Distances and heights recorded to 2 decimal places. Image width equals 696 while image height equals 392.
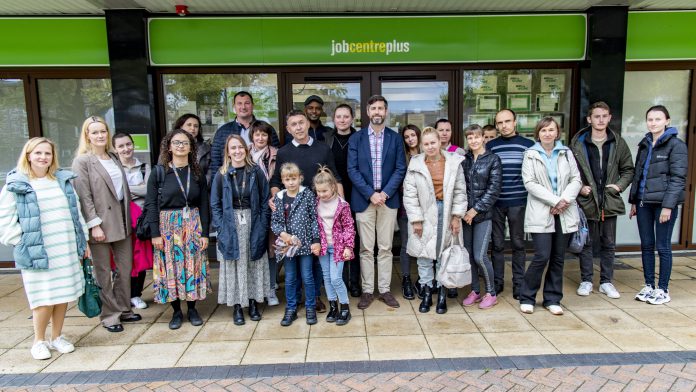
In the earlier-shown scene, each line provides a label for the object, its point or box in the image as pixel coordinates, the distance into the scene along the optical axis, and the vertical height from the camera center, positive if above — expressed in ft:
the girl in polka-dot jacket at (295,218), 13.80 -2.22
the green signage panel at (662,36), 20.85 +4.52
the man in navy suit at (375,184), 15.26 -1.38
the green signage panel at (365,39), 20.29 +4.57
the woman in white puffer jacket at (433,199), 14.58 -1.85
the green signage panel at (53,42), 20.07 +4.67
